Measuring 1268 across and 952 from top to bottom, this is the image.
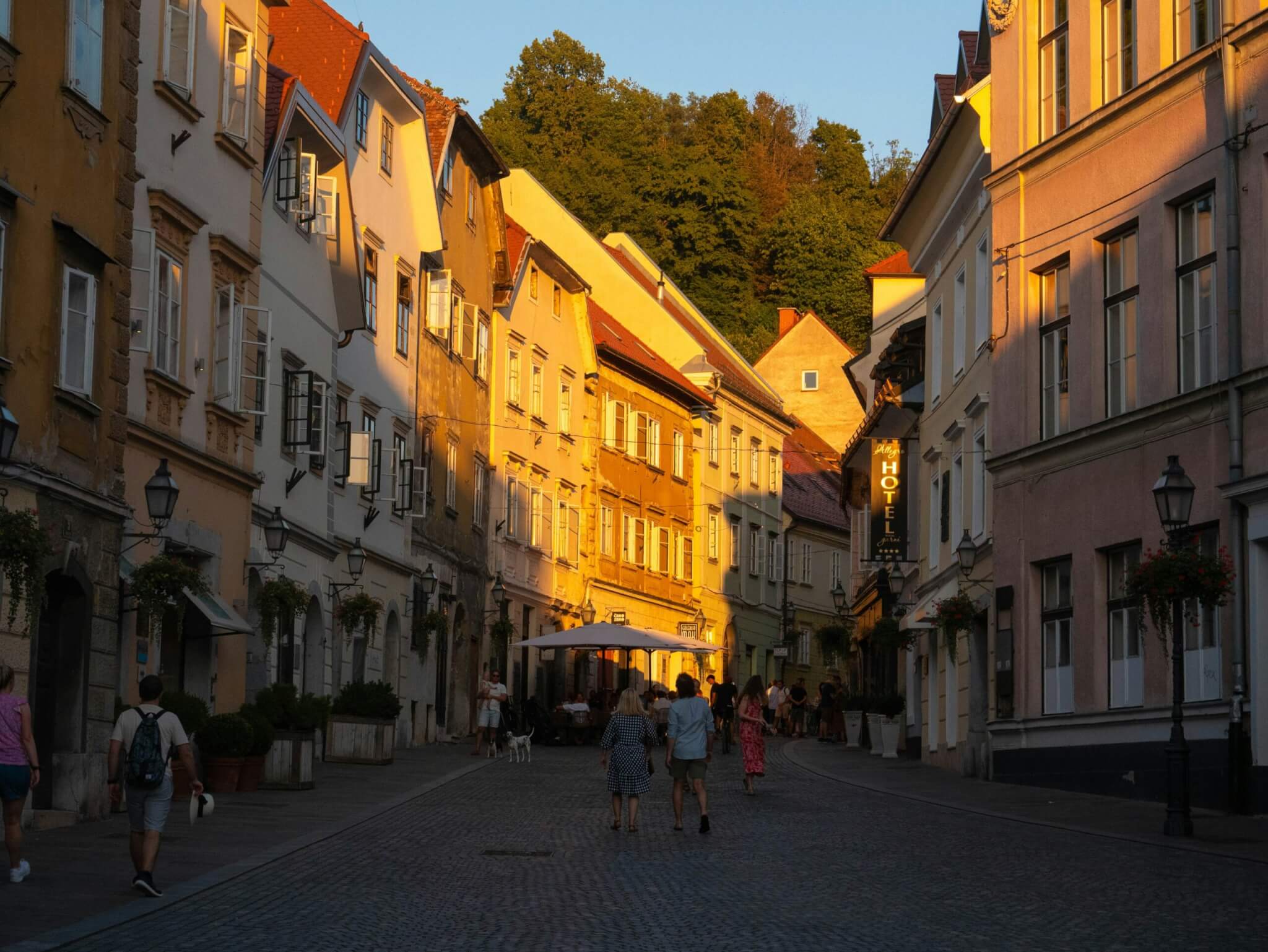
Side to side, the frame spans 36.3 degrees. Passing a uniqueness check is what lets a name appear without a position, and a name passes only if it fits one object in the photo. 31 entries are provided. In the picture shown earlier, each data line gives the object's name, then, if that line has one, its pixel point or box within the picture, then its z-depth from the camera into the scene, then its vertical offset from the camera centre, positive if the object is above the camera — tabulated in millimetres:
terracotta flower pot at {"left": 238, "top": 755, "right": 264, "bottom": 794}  24016 -1251
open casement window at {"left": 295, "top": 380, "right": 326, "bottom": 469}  32156 +4086
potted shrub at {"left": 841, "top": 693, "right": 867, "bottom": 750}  46844 -951
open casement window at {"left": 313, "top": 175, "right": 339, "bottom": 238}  33250 +8127
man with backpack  13500 -732
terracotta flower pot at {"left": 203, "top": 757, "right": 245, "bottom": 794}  23625 -1223
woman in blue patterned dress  20438 -764
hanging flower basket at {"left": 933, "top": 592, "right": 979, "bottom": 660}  31125 +1108
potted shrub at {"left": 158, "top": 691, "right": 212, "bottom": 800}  22156 -467
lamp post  19094 +6
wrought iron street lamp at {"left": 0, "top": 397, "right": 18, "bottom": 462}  15086 +1846
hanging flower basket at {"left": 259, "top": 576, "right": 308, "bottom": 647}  28922 +1076
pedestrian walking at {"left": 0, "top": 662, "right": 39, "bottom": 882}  13992 -632
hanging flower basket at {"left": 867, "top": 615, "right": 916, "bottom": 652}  39312 +948
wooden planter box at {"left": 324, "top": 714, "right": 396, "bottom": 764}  31125 -1033
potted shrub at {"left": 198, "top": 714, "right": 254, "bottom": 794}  23391 -915
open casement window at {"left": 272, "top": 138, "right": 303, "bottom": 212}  30719 +7988
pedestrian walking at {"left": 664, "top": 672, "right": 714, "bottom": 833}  20891 -617
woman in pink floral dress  26469 -725
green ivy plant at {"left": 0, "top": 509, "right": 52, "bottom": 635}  16672 +983
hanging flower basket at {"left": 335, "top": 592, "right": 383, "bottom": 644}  34719 +1140
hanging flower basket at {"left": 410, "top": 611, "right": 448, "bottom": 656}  40812 +1012
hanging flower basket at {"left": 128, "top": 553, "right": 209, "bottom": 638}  21750 +1005
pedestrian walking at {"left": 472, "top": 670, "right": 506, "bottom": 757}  36781 -593
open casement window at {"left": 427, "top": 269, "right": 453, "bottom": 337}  43188 +8382
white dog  35094 -1250
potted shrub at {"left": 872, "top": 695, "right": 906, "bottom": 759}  40969 -822
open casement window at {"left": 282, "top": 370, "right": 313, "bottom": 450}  31672 +4287
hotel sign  41875 +3698
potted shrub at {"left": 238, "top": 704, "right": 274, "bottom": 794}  23906 -936
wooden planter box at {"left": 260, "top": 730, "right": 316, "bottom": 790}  24703 -1120
